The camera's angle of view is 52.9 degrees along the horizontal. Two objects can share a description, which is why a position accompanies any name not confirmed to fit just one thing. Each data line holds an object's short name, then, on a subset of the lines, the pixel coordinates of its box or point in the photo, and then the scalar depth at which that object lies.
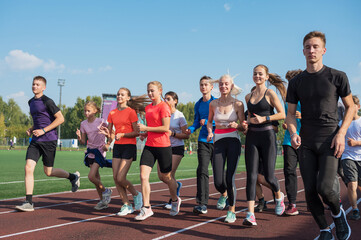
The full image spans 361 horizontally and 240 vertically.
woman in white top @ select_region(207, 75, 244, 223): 5.61
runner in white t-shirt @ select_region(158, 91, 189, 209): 6.91
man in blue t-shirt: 6.50
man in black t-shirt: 3.90
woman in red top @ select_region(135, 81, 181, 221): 5.73
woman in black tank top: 5.36
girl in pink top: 6.72
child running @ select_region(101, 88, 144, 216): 6.14
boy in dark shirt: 6.70
